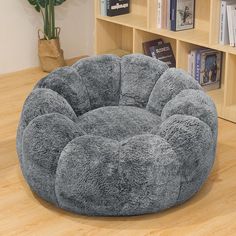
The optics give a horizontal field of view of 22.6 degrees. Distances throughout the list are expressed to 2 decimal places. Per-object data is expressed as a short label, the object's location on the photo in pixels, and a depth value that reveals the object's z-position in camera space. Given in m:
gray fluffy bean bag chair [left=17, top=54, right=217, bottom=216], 2.30
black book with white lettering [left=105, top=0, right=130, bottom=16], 4.04
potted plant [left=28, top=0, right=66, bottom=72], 4.08
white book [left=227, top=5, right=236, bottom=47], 3.24
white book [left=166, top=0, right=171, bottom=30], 3.67
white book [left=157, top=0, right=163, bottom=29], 3.70
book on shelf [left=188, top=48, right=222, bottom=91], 3.60
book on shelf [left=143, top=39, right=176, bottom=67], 3.88
